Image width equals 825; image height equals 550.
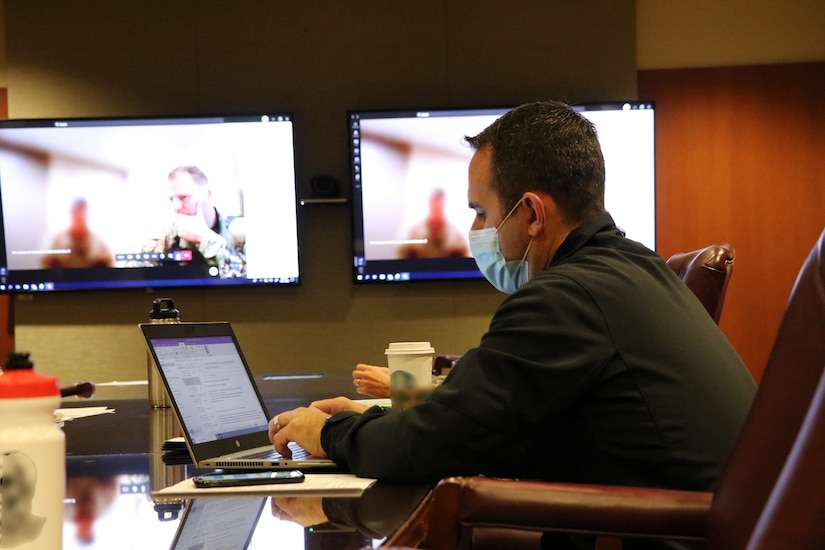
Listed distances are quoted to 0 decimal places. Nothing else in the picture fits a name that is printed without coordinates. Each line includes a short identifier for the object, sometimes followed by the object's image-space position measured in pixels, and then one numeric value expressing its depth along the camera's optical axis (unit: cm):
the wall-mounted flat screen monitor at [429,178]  454
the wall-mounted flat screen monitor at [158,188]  453
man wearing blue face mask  130
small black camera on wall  457
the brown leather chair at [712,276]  218
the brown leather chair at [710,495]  105
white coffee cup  161
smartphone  128
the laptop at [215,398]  147
